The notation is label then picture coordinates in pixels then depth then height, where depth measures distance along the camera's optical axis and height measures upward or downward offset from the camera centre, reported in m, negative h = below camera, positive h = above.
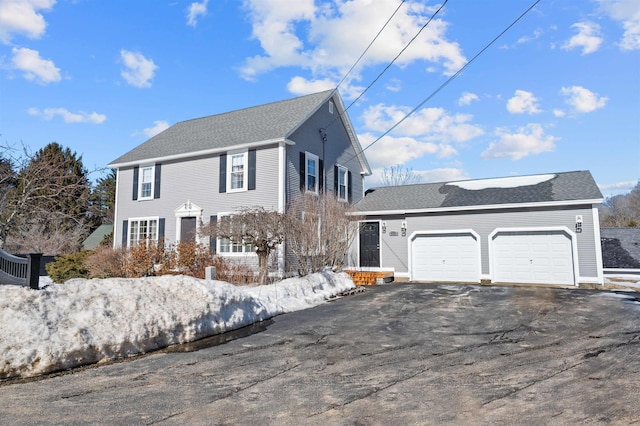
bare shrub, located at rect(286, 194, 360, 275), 13.30 +0.52
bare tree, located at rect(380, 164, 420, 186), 45.44 +7.87
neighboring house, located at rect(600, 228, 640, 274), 17.45 -0.19
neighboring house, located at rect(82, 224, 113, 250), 27.83 +0.93
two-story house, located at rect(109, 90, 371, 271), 16.36 +3.66
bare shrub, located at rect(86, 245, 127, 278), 13.70 -0.49
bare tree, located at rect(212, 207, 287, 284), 12.52 +0.56
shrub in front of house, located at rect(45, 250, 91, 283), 16.28 -0.76
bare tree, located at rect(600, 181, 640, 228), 45.16 +4.62
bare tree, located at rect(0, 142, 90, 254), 13.33 +2.28
